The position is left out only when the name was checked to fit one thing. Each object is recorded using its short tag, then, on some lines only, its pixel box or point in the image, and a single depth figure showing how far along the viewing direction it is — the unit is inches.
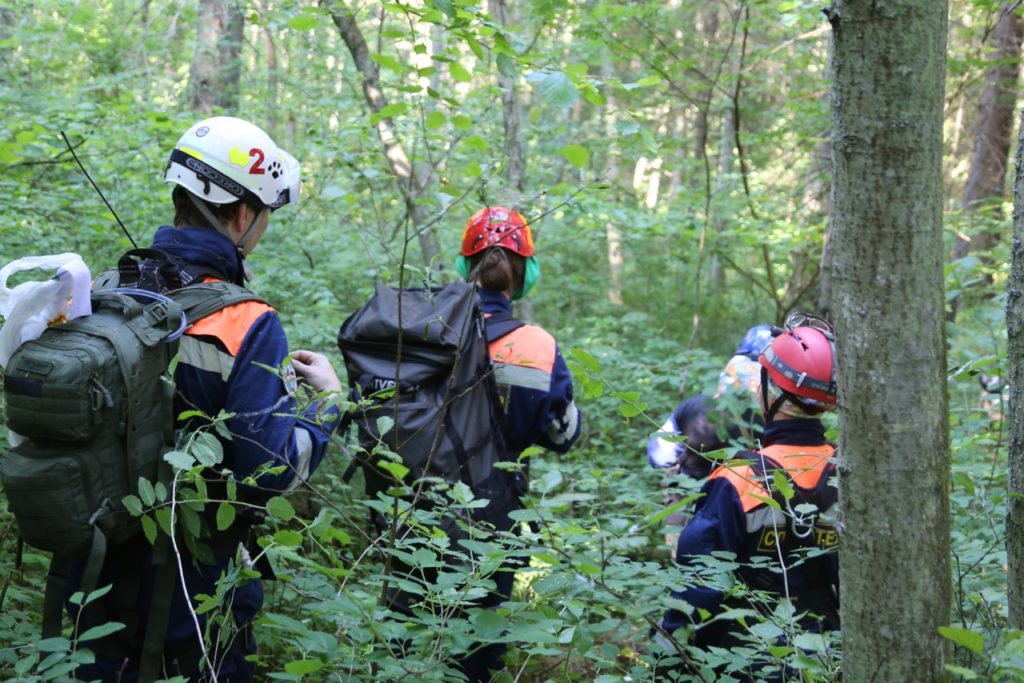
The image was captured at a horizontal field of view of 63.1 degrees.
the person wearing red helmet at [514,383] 125.3
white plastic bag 76.5
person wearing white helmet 87.4
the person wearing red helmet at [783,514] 113.7
